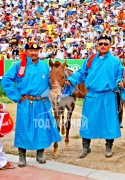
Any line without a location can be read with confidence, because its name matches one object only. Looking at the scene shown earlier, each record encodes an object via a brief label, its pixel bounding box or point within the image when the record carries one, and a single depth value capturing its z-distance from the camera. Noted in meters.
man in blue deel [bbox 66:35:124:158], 6.82
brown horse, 6.82
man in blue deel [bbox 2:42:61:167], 6.55
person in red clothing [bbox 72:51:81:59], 17.20
